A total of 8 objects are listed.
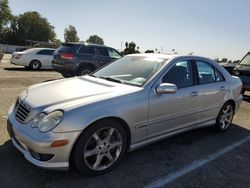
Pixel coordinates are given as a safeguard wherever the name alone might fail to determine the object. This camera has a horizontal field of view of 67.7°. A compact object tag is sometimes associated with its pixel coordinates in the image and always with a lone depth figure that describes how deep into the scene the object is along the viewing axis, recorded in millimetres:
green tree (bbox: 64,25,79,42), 57962
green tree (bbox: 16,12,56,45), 51126
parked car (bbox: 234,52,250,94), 6653
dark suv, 7403
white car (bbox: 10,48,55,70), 10431
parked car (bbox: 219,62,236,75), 11330
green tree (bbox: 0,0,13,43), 49151
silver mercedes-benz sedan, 2106
